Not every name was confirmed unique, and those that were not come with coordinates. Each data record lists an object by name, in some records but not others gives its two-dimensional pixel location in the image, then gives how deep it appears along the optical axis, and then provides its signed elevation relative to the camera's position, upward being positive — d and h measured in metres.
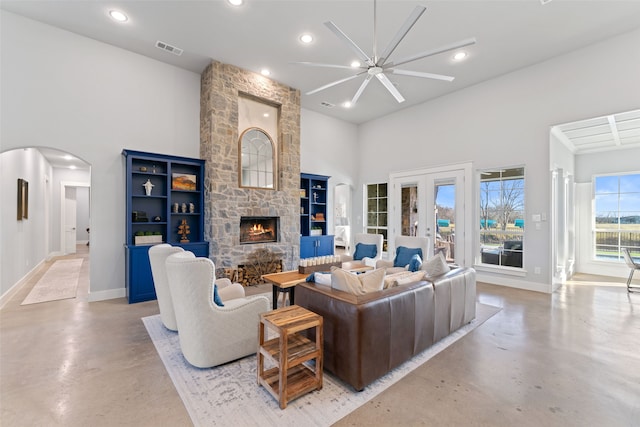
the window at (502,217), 5.23 -0.05
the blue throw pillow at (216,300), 2.46 -0.79
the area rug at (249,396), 1.81 -1.38
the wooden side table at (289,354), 1.89 -1.05
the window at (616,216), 5.78 -0.04
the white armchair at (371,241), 5.20 -0.55
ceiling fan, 2.47 +1.66
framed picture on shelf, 4.94 +0.60
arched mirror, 5.45 +1.15
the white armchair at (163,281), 2.87 -0.75
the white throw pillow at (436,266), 3.05 -0.60
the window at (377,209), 7.66 +0.14
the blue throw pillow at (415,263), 4.08 -0.76
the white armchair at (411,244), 4.73 -0.55
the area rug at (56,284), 4.35 -1.34
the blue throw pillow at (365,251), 5.25 -0.73
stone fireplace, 4.95 +0.84
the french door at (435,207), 5.93 +0.16
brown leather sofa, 2.04 -0.93
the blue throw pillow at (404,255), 4.64 -0.71
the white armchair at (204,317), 2.23 -0.91
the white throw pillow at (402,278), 2.58 -0.64
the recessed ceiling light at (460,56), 4.55 +2.72
